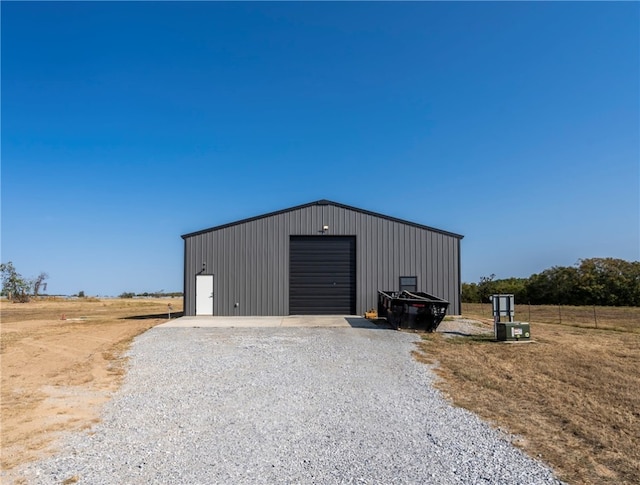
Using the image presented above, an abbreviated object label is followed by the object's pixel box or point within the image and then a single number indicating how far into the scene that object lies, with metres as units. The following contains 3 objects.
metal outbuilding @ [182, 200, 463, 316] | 19.89
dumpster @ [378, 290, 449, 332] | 14.59
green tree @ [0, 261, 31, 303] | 43.79
